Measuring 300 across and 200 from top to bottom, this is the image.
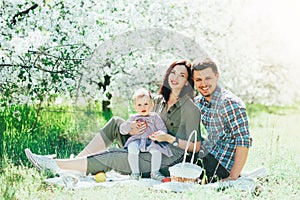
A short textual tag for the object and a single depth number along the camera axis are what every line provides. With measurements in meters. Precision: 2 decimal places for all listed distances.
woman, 3.81
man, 3.68
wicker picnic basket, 3.55
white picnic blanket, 3.50
